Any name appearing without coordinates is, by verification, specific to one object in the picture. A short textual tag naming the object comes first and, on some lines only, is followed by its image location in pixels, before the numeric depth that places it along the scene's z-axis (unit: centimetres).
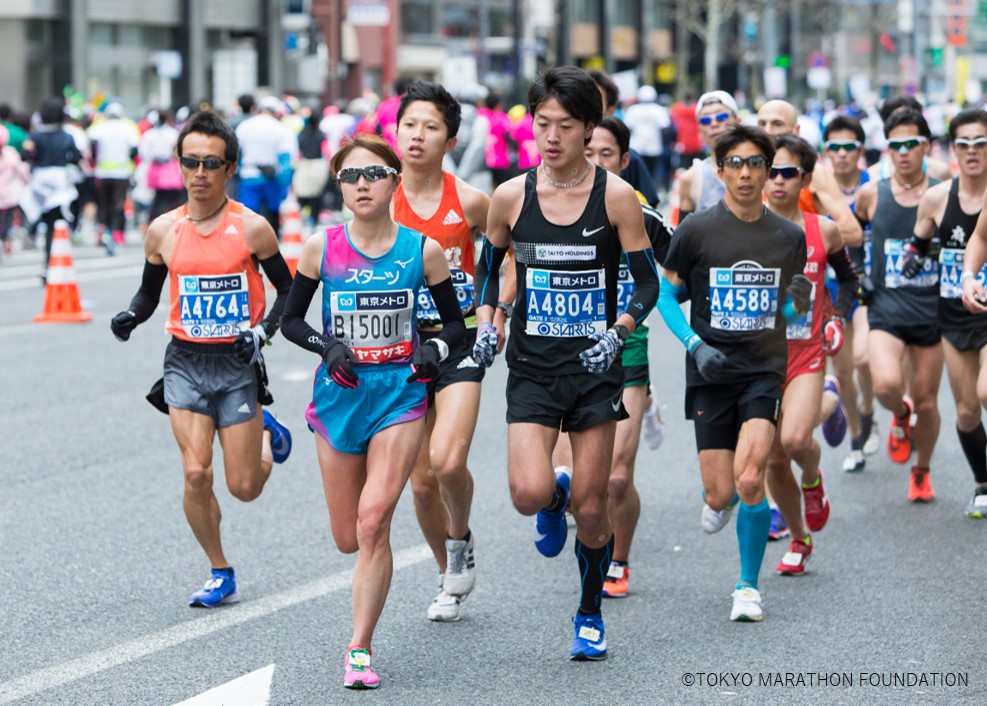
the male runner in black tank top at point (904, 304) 1778
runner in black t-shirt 1355
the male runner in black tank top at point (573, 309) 1237
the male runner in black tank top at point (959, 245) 1661
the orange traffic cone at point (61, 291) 3266
